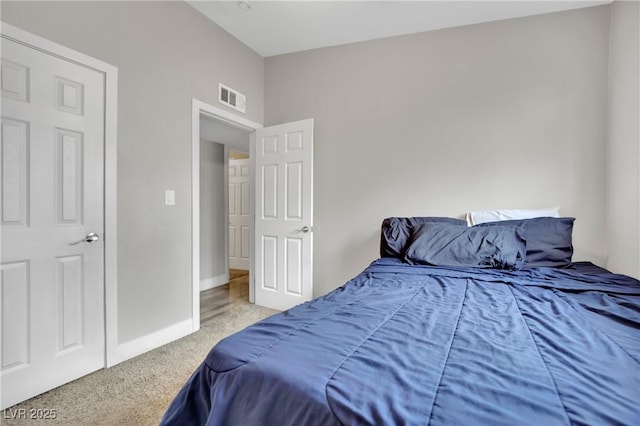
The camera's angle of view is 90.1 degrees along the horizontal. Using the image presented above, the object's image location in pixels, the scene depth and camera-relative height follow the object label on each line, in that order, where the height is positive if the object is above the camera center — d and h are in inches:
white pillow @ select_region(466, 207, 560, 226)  94.9 -1.5
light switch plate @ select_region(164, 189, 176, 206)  96.7 +3.0
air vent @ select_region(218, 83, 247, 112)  116.2 +41.6
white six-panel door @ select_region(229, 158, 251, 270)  219.8 -3.9
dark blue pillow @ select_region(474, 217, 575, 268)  82.3 -8.0
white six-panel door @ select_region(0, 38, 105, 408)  65.0 -3.5
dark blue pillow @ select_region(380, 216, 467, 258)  96.4 -7.0
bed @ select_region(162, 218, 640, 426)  24.2 -14.7
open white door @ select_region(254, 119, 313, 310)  125.2 -2.8
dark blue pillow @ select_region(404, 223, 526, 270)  78.0 -9.9
